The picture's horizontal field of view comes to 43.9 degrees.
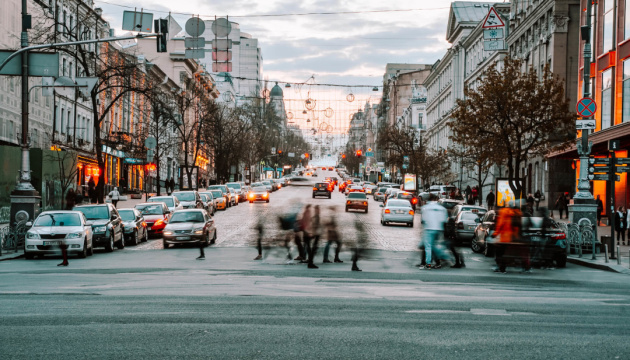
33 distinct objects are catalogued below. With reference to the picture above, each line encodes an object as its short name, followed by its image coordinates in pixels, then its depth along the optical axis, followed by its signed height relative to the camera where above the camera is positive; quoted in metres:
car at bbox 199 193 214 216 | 47.63 -1.84
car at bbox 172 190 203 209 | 43.41 -1.52
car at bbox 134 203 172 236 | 33.50 -1.88
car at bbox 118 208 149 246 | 29.22 -2.06
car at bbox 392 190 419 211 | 56.76 -1.63
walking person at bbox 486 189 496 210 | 52.12 -1.67
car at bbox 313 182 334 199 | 71.44 -1.53
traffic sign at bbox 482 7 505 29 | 31.23 +6.13
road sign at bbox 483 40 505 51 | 33.15 +5.53
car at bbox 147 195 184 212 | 39.78 -1.46
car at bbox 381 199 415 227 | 41.34 -2.11
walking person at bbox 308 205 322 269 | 21.36 -1.51
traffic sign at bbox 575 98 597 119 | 25.86 +2.26
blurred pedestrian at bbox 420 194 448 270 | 20.09 -1.40
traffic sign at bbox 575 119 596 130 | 25.58 +1.68
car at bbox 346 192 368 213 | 52.31 -1.85
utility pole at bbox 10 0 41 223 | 25.62 -0.58
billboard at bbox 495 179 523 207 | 40.38 -0.91
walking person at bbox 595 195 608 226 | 38.06 -1.96
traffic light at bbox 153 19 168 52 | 22.34 +3.93
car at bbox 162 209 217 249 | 27.91 -2.02
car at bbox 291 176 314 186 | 92.01 -0.94
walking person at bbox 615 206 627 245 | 30.78 -1.88
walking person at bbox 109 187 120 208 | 46.96 -1.47
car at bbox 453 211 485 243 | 30.22 -2.06
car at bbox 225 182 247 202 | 66.37 -1.41
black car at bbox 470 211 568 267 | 21.36 -1.82
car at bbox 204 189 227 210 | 54.62 -1.90
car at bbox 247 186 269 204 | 65.56 -1.87
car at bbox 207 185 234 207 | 57.33 -1.44
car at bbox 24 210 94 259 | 22.94 -1.87
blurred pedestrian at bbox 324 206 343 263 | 21.17 -1.69
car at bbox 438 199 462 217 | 39.62 -1.52
